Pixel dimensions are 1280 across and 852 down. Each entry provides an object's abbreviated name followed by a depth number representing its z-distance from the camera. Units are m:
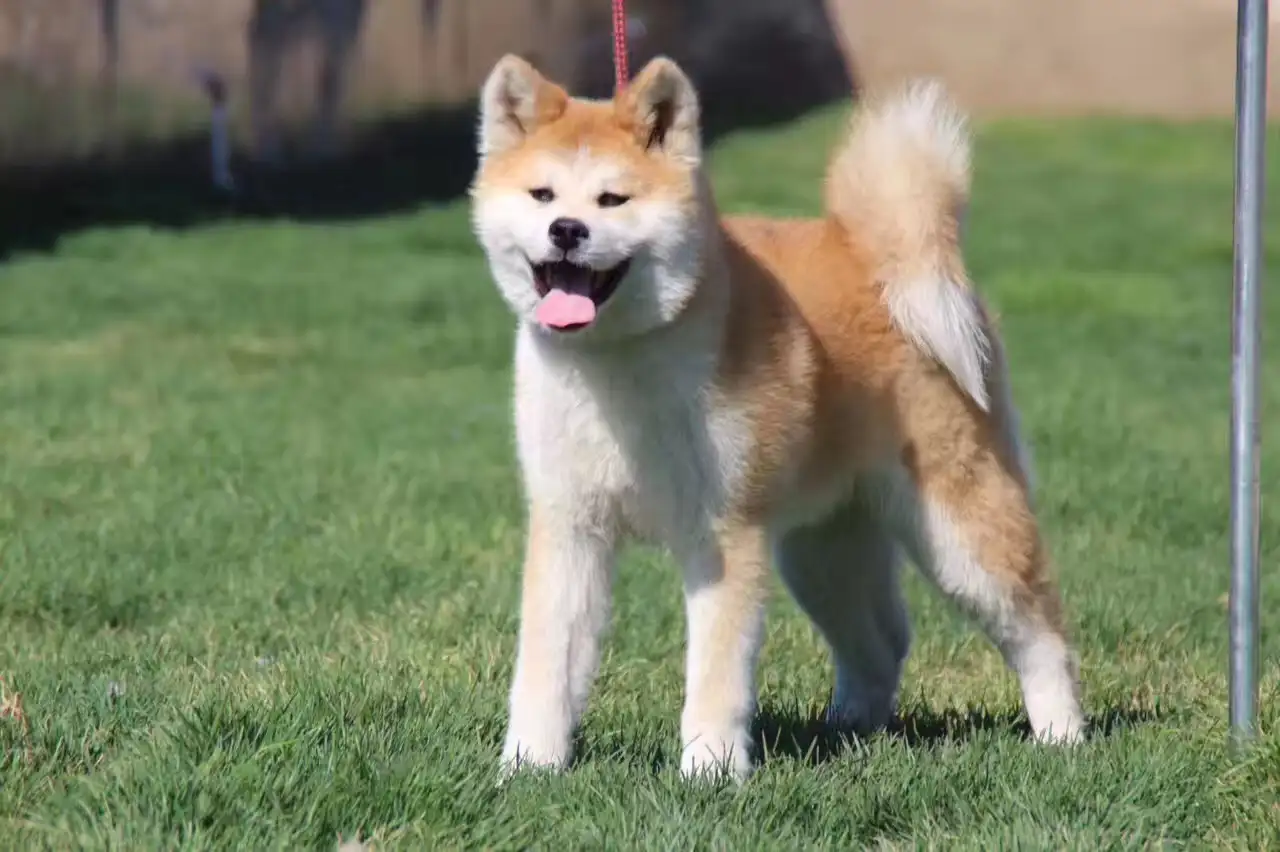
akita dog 7.25
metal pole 6.98
